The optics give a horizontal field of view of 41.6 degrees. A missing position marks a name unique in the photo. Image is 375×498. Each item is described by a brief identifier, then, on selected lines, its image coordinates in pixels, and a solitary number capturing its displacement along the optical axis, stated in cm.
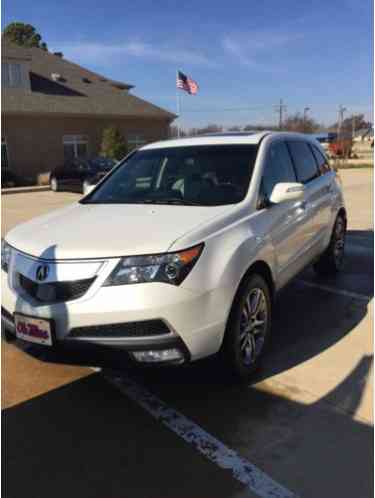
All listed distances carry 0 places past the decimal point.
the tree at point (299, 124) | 6681
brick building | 2517
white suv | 288
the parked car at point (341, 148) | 3753
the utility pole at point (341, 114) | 7600
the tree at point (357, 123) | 10198
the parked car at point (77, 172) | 1995
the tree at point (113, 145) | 2628
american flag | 2438
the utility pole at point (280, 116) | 6894
